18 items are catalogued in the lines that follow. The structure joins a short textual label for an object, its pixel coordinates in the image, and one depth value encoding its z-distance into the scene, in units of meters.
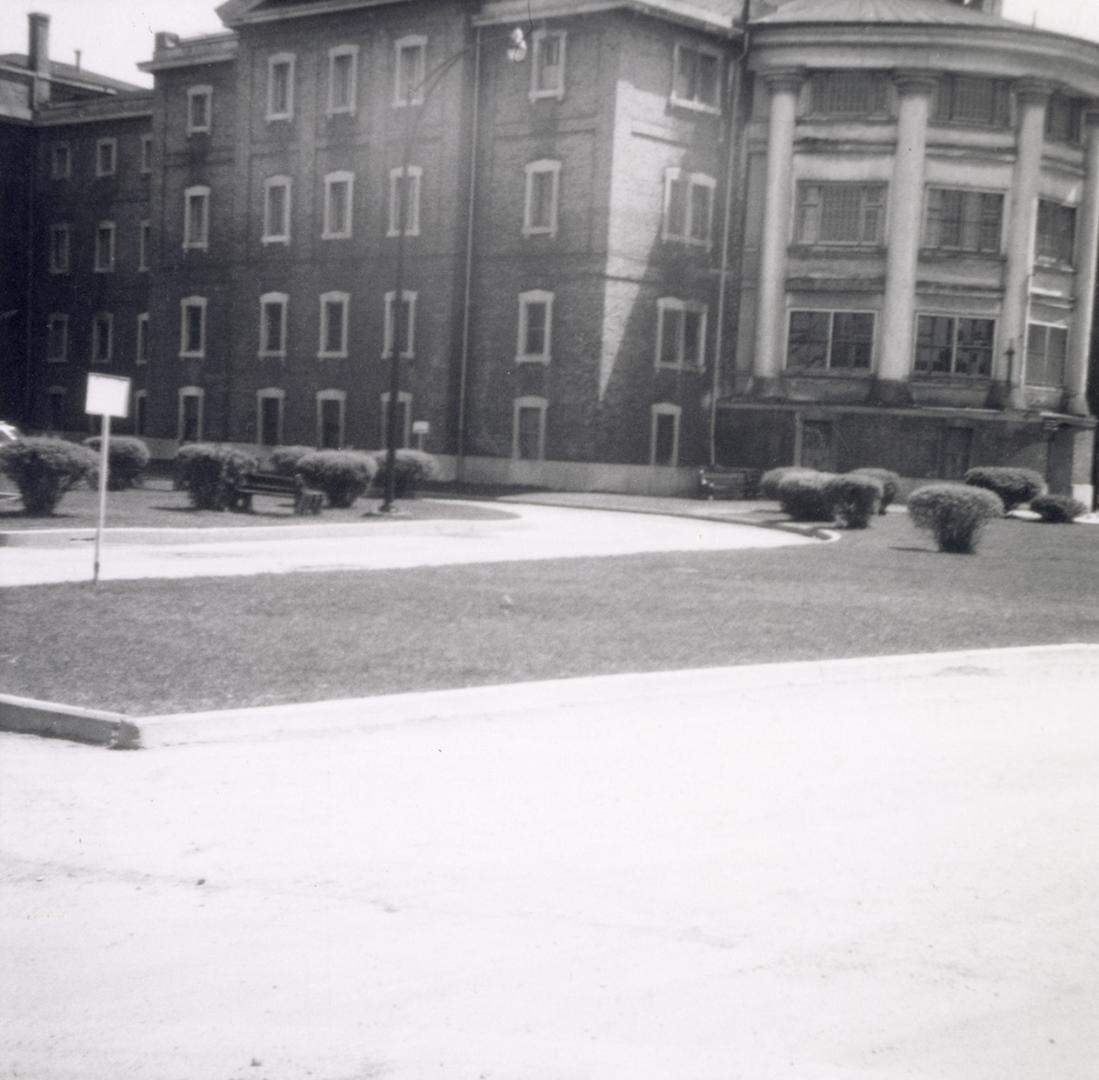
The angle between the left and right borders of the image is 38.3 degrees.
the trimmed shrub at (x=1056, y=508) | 37.91
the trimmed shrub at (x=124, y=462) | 33.19
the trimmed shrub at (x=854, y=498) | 31.34
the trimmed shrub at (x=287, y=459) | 32.31
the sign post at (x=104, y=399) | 16.08
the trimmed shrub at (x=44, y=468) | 24.61
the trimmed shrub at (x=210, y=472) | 28.61
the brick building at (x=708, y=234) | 45.59
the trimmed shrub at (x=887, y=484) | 37.50
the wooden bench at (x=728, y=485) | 44.56
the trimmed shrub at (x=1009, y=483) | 39.53
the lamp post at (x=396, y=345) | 29.30
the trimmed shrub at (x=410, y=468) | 35.62
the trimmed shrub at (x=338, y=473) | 30.59
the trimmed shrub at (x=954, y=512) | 25.38
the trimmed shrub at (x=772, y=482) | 38.28
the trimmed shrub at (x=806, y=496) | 32.94
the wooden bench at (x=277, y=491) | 29.09
